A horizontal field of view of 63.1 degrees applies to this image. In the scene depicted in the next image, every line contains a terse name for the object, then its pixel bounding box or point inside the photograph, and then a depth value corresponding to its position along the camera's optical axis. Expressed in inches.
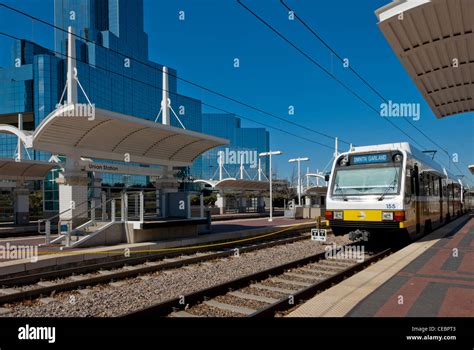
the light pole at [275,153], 1187.3
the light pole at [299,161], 1270.9
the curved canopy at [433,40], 256.2
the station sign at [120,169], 569.0
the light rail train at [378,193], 436.2
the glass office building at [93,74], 3142.2
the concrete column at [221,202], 1589.0
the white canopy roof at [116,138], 496.1
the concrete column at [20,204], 989.2
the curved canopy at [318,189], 1685.5
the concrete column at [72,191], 557.9
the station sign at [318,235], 568.3
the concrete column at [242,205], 1686.8
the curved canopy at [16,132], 517.3
